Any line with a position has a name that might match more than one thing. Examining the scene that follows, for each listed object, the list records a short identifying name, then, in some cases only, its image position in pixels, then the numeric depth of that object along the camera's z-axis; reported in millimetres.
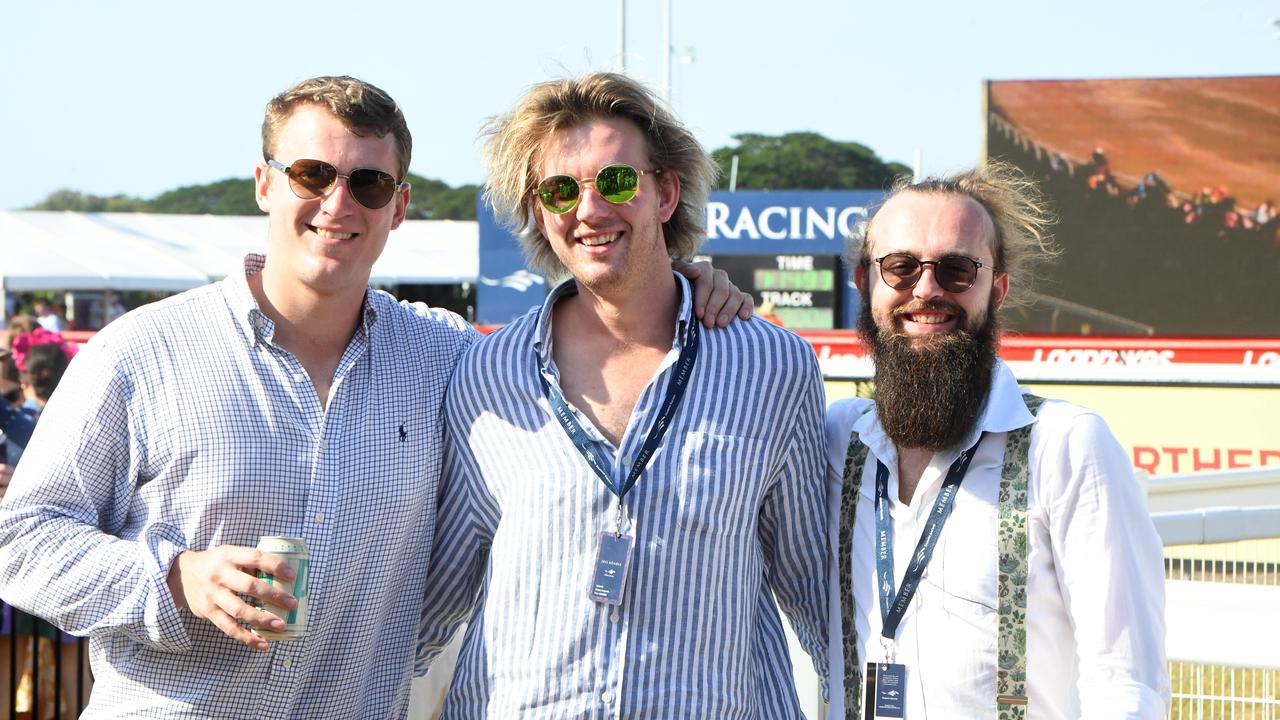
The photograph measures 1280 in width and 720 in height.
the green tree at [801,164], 75312
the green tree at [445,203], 85875
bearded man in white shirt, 2656
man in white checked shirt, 2873
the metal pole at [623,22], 33812
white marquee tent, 30188
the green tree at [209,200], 96812
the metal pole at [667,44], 40562
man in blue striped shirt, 2912
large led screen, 17766
